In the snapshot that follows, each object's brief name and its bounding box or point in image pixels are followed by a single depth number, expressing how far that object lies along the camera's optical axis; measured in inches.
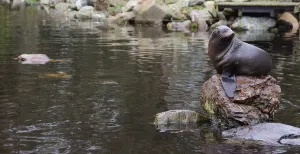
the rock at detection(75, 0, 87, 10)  1510.3
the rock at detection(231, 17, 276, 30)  1016.9
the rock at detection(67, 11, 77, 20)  1323.8
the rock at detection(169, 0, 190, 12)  1157.7
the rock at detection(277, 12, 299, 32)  1045.8
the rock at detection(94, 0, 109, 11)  1429.6
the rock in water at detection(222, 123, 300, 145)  238.7
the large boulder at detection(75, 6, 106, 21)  1269.8
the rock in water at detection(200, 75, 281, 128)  257.4
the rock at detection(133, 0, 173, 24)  1116.5
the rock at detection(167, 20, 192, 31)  1036.5
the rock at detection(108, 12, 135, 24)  1165.1
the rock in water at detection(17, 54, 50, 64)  487.8
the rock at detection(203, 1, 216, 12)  1093.6
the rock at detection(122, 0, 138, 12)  1230.9
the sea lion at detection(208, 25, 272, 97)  271.1
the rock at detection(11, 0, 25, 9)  1733.5
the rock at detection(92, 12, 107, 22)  1254.9
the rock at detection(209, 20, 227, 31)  1024.5
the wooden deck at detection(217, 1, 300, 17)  1008.9
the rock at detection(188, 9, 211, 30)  1050.9
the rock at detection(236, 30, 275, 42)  813.9
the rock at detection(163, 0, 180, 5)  1276.1
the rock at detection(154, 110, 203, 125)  274.4
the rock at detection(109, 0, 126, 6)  1409.9
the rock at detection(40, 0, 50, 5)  1938.2
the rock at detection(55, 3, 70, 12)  1629.6
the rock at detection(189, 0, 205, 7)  1160.2
